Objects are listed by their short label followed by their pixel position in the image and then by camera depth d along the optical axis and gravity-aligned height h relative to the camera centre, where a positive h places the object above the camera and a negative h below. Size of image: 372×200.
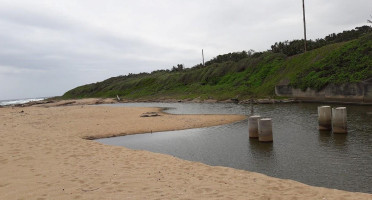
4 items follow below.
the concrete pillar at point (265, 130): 17.66 -2.32
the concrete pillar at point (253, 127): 18.98 -2.23
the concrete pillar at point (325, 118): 19.74 -1.96
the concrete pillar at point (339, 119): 18.25 -1.91
